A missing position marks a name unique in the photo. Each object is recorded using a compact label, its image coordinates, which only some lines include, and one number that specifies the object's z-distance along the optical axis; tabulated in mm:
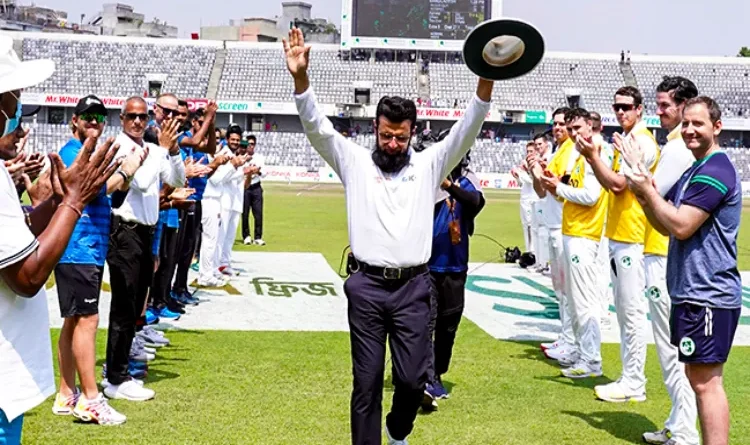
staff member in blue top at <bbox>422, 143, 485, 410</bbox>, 6852
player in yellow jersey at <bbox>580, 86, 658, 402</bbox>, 6613
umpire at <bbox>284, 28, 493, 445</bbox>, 5094
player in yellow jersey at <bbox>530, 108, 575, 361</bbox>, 8172
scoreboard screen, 48938
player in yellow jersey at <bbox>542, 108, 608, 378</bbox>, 7621
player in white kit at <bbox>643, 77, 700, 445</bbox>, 5707
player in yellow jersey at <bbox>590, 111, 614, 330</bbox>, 9624
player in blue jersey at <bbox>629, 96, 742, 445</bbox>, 4602
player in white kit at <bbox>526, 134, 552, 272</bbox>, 12938
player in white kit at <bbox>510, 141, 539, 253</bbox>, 15180
